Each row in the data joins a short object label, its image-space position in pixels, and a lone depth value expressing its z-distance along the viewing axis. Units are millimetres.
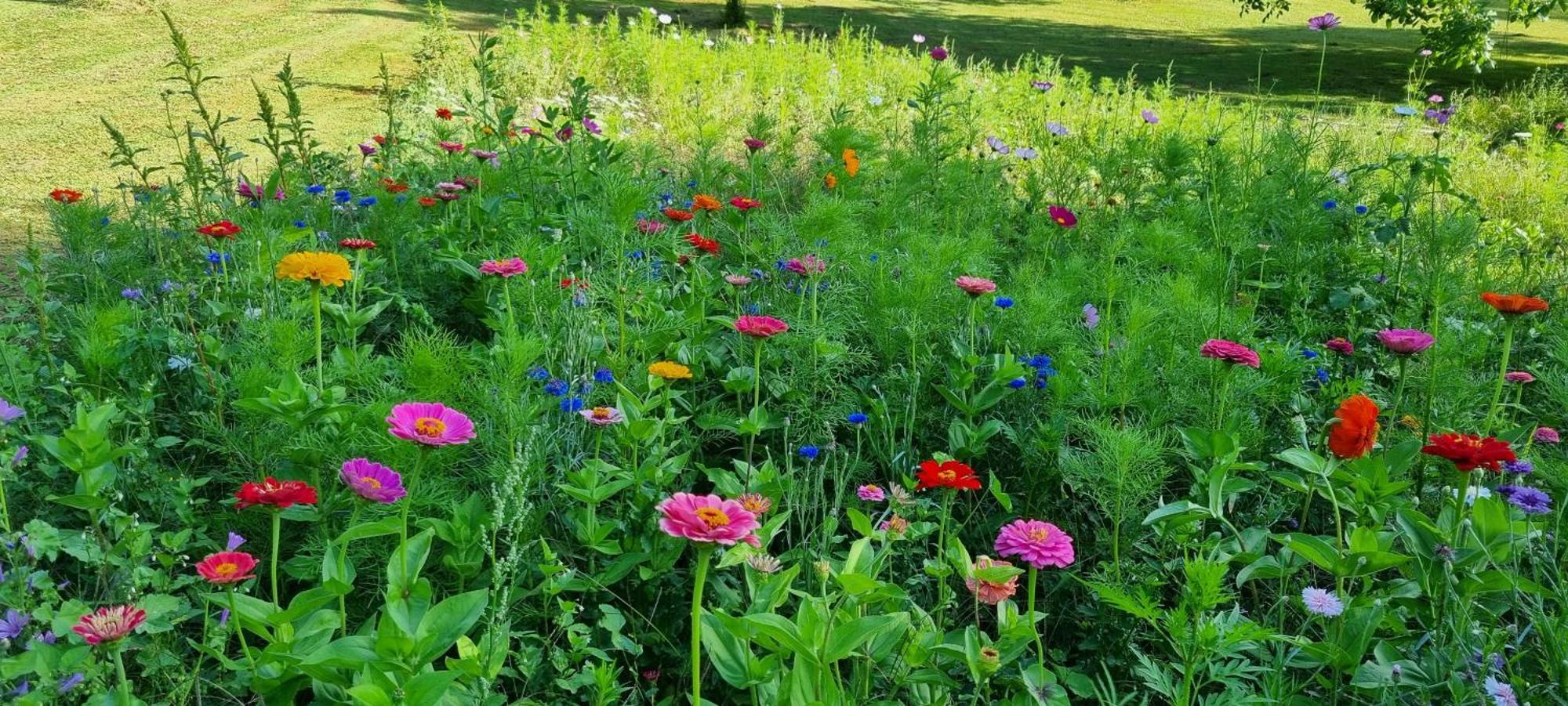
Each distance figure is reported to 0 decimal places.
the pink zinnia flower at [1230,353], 788
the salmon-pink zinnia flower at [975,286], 927
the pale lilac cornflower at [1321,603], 691
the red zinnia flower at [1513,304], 804
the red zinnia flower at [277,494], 638
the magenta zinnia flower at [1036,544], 647
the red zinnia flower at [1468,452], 699
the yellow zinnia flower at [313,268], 816
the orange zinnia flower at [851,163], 1564
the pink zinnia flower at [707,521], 556
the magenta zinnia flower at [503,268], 937
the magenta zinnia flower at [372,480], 657
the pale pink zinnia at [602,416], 761
